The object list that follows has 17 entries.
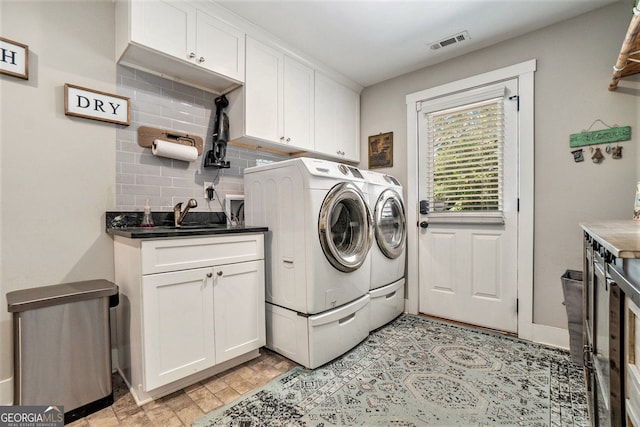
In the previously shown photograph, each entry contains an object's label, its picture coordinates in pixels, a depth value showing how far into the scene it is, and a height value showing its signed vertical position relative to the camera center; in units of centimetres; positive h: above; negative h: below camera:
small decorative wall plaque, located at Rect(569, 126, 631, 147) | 206 +53
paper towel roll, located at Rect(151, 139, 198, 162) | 210 +45
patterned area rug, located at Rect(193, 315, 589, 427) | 150 -105
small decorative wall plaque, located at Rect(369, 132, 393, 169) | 328 +69
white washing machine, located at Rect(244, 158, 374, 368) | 198 -30
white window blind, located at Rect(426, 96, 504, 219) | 260 +48
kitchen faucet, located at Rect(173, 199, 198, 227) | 215 -1
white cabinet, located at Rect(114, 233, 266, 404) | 159 -58
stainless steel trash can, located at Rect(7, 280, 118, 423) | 141 -68
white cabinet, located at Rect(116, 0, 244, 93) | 183 +115
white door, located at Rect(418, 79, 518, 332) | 255 +4
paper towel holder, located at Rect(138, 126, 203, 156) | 212 +57
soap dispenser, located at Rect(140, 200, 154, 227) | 207 -4
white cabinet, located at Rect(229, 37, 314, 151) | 241 +96
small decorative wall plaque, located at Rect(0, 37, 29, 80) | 162 +87
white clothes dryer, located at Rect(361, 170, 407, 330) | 260 -35
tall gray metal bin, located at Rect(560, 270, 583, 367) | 192 -68
